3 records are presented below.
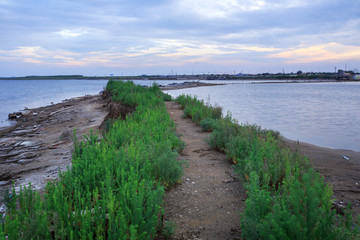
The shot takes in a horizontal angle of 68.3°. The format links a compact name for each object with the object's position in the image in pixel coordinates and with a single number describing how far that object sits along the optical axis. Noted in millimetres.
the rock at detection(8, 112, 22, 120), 22216
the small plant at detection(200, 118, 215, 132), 10227
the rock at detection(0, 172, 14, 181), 7098
